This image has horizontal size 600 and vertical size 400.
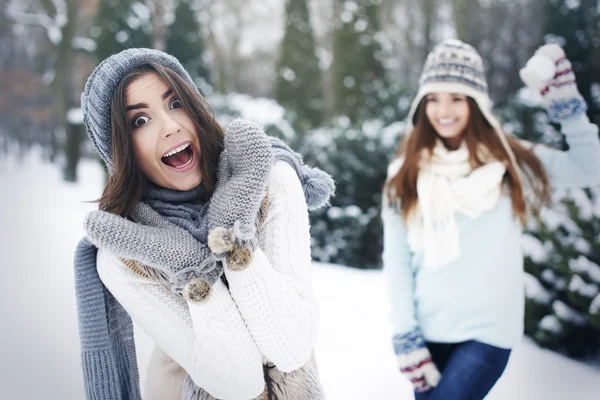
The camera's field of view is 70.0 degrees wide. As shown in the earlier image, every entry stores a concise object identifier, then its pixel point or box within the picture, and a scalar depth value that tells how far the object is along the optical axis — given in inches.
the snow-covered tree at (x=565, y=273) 101.6
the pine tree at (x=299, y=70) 333.4
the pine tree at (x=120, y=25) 353.7
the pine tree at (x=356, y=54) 308.3
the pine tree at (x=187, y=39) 390.9
